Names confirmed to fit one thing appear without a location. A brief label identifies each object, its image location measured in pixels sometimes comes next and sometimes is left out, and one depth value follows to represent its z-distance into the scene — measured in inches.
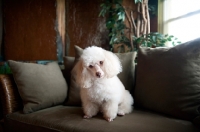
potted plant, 82.4
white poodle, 52.1
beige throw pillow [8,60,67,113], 61.0
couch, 46.9
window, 76.0
